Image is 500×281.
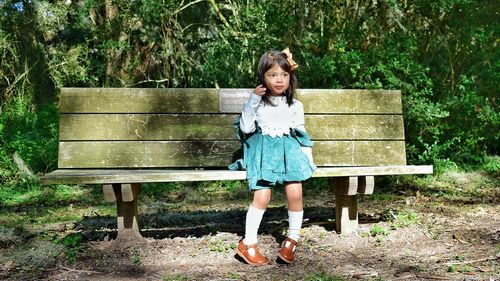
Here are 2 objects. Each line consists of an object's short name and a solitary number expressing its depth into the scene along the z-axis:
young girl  3.59
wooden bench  3.96
